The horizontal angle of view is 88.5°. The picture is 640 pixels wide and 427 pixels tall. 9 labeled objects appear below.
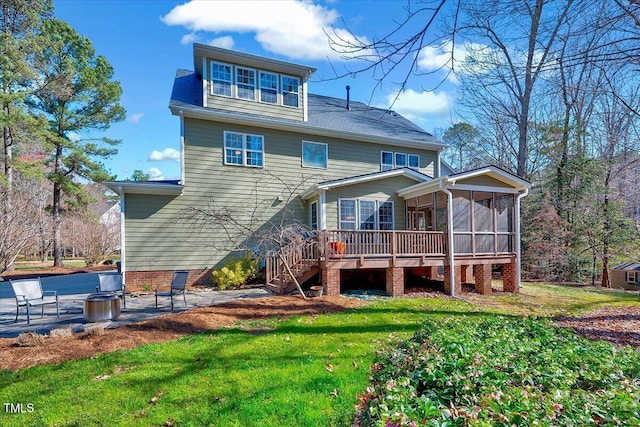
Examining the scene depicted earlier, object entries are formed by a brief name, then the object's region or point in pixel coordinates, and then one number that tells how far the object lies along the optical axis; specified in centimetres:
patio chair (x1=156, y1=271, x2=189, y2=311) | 805
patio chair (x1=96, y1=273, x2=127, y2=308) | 800
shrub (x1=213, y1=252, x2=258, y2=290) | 1131
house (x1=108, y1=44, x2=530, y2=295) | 1065
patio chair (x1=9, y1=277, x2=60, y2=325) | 673
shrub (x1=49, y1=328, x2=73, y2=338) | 559
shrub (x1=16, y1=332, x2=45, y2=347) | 522
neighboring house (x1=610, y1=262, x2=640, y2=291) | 1518
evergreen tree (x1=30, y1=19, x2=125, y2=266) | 1892
